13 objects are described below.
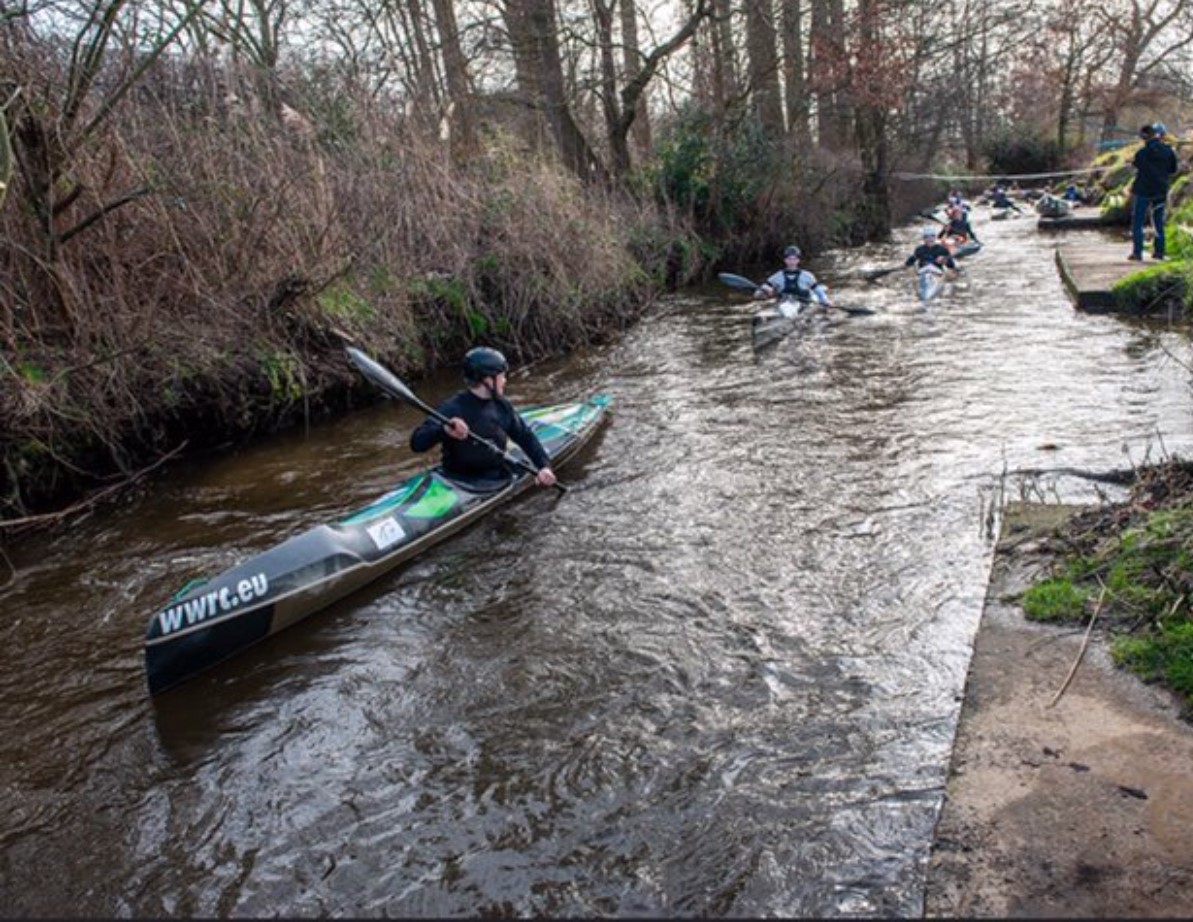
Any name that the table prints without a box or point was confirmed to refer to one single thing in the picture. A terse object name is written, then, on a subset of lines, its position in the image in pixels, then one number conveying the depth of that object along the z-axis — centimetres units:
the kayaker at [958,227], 1723
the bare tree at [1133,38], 3170
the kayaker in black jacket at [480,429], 623
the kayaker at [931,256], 1421
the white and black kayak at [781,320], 1127
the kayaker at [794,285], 1228
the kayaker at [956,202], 1789
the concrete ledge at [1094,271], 1132
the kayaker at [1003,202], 2560
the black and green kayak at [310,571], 436
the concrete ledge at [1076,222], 2034
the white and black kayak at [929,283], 1309
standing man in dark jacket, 1141
